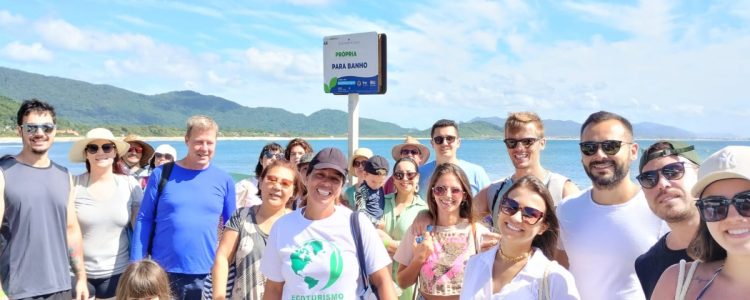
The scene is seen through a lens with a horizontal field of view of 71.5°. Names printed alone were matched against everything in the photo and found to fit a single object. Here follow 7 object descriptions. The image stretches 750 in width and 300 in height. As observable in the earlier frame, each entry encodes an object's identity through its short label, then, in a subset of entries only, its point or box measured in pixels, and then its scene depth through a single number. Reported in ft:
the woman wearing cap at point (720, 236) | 5.93
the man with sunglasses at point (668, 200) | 8.57
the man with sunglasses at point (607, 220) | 9.55
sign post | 22.86
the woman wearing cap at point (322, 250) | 9.36
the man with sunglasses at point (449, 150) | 17.38
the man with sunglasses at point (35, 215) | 12.35
